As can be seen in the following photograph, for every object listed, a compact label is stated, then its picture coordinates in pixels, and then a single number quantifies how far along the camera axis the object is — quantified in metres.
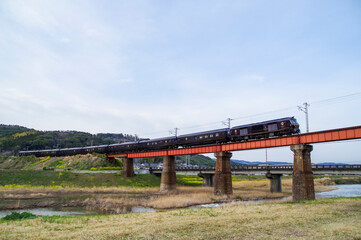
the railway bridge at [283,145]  30.75
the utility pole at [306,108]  37.48
